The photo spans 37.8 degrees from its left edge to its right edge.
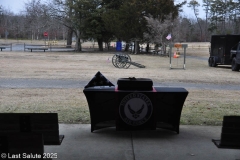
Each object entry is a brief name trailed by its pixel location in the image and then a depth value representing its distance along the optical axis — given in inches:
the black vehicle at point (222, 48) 953.5
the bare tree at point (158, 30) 1605.6
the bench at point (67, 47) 2262.6
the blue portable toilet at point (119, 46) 1948.9
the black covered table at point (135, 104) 208.2
